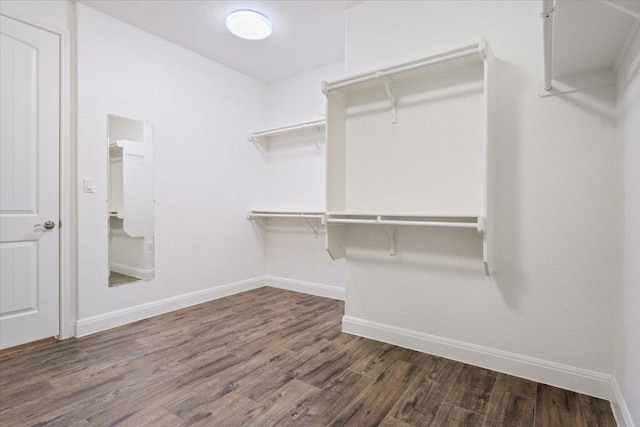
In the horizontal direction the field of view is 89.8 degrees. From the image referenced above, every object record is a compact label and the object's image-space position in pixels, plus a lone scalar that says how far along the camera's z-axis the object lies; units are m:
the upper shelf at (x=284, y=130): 3.46
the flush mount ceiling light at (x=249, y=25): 2.64
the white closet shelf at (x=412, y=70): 1.89
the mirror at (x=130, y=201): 2.76
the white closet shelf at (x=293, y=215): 3.52
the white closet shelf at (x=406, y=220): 1.88
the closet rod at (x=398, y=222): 1.87
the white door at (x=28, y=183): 2.25
